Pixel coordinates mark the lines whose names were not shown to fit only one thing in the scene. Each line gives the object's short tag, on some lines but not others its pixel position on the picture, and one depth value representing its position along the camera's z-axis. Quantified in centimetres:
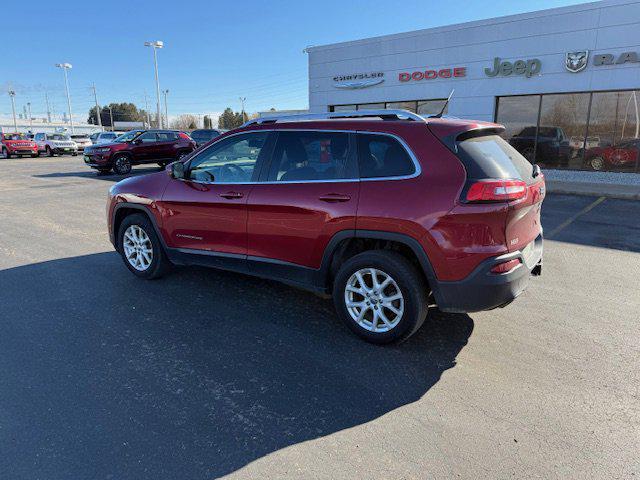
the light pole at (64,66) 5631
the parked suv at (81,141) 3169
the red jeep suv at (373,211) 323
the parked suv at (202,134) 2683
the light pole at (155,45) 3875
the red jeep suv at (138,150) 1784
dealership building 1316
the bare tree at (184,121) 12008
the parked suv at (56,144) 3028
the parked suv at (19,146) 2983
